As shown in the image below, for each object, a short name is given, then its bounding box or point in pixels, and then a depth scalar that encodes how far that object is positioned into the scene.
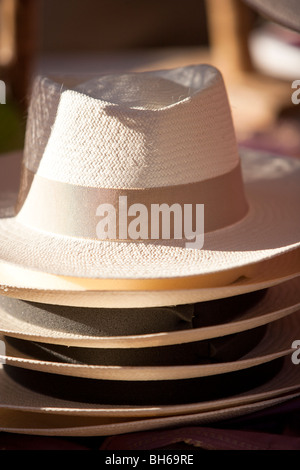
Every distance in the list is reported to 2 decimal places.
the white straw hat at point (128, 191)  0.92
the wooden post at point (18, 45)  1.56
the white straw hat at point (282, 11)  1.06
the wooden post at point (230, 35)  2.09
